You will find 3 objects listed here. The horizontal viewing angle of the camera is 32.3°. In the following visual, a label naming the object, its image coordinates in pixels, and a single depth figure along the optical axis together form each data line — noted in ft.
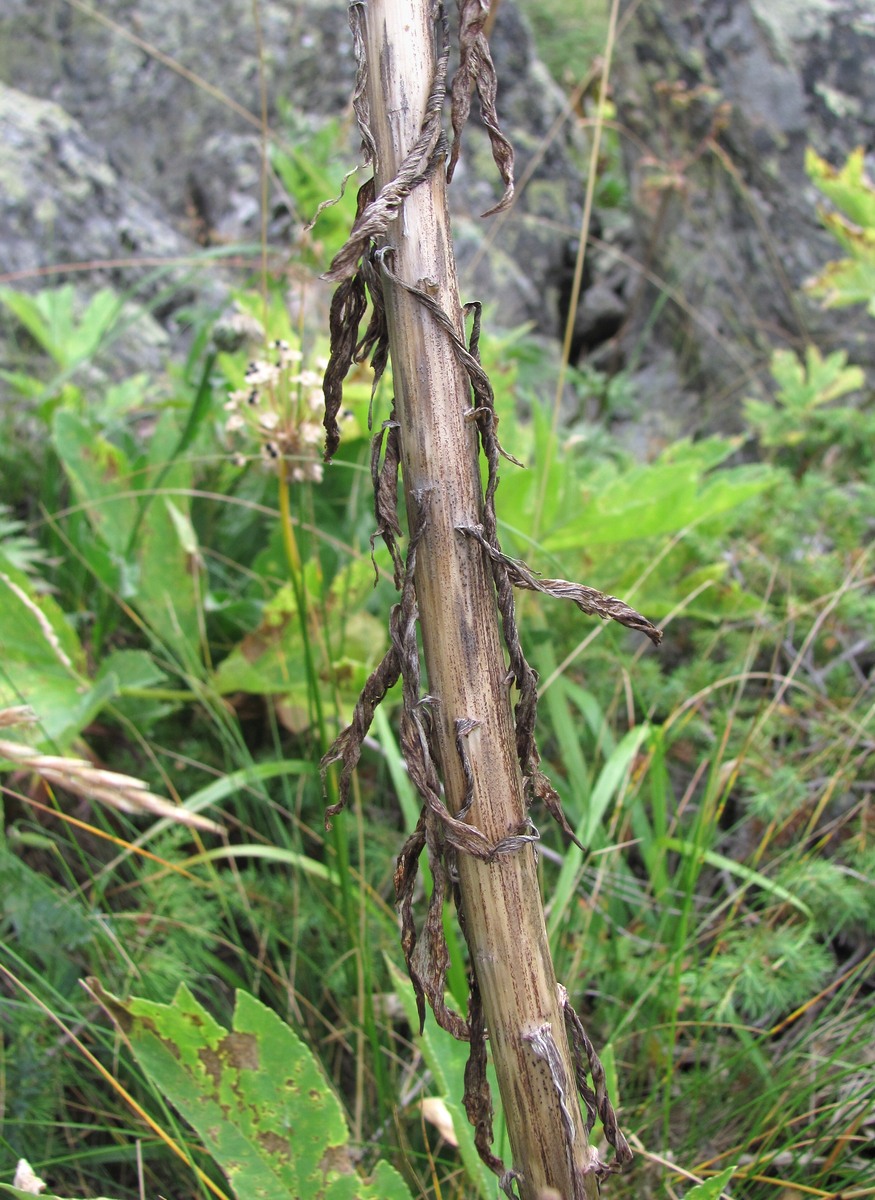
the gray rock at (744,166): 4.18
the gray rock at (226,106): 4.52
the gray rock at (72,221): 3.69
